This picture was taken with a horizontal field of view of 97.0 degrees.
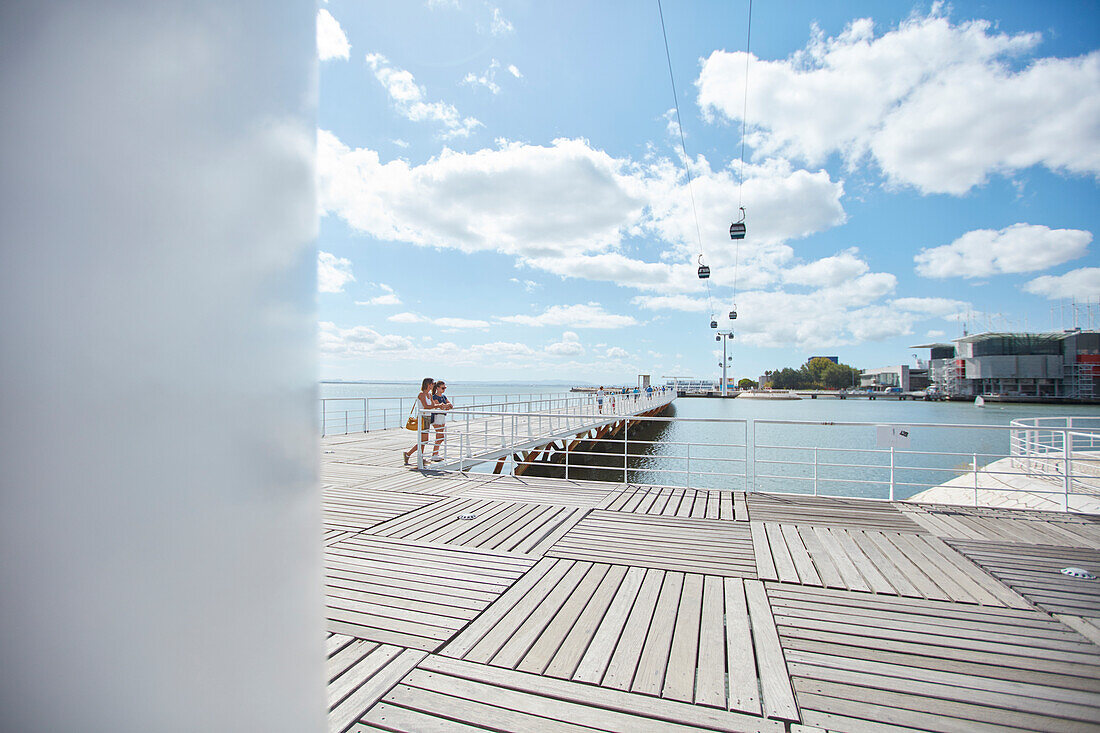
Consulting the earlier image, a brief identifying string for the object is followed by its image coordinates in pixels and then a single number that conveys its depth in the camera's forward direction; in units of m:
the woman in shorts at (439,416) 6.95
